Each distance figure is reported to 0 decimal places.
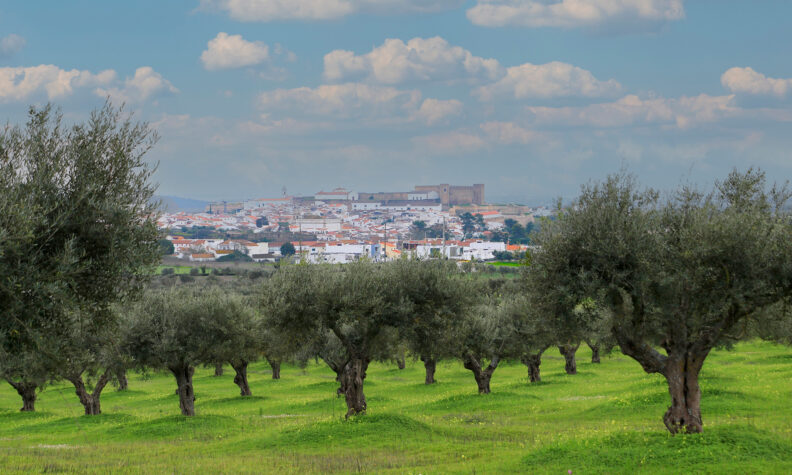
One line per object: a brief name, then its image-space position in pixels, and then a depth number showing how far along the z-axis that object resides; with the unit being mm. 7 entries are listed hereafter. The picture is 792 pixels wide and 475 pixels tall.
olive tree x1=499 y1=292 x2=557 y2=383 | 44453
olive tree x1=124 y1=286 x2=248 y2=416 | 36312
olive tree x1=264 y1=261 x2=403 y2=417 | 27656
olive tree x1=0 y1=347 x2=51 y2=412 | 34453
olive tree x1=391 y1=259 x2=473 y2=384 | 28656
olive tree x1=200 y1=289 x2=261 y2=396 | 37781
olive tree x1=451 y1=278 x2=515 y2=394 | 43344
